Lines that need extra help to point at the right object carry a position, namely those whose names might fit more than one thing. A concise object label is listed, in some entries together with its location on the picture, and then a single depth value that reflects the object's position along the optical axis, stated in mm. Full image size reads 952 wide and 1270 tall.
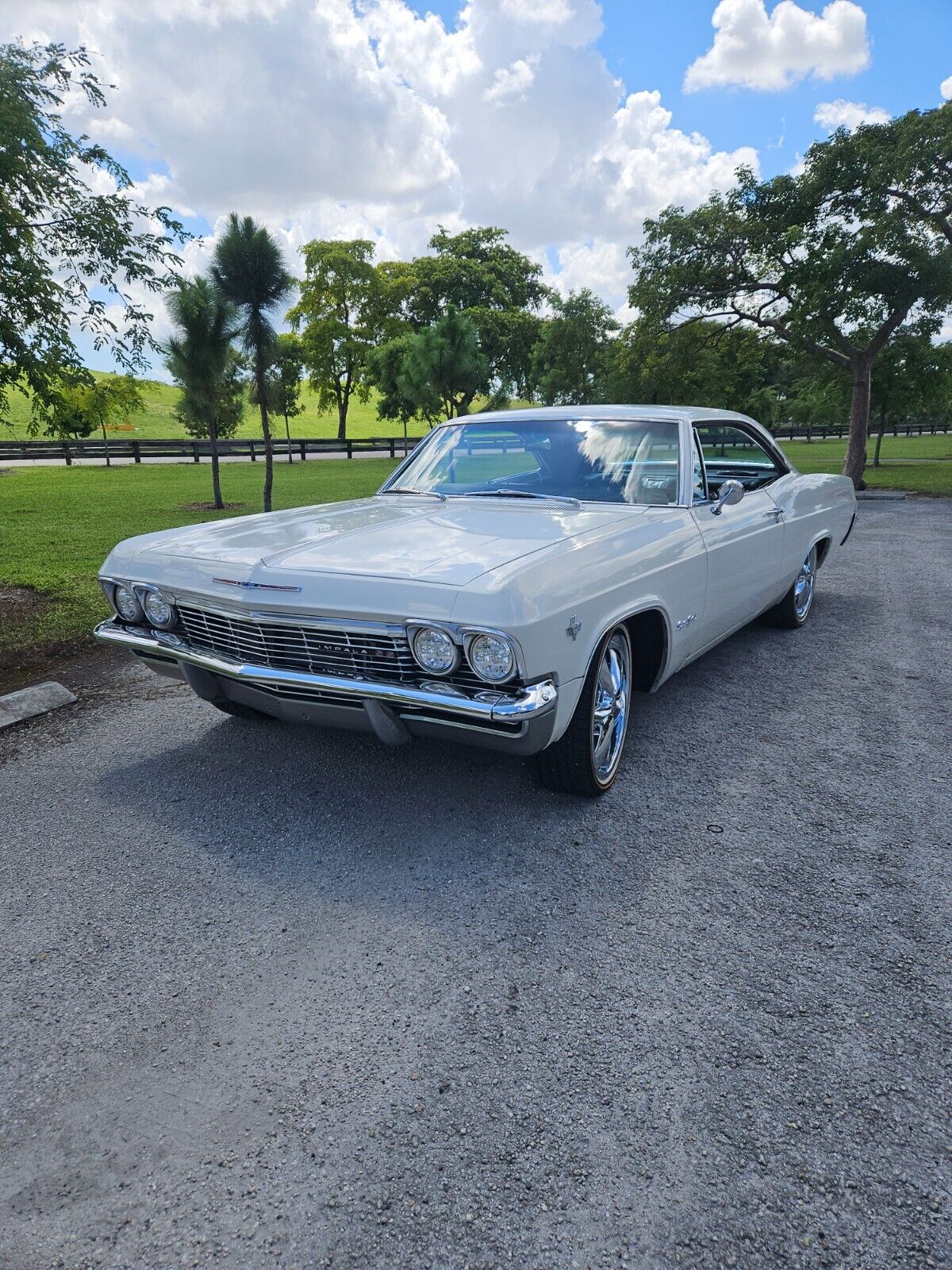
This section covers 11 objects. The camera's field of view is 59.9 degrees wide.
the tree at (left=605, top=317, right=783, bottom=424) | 19000
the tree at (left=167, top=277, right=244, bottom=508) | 15039
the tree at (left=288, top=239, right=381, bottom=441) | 41969
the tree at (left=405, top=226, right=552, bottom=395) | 44469
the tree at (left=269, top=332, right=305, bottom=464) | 33344
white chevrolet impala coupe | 2721
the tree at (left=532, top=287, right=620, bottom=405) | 35219
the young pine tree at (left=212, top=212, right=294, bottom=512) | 12742
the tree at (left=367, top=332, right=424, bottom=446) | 38062
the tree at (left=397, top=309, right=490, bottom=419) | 29328
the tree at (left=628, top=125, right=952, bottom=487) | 15492
